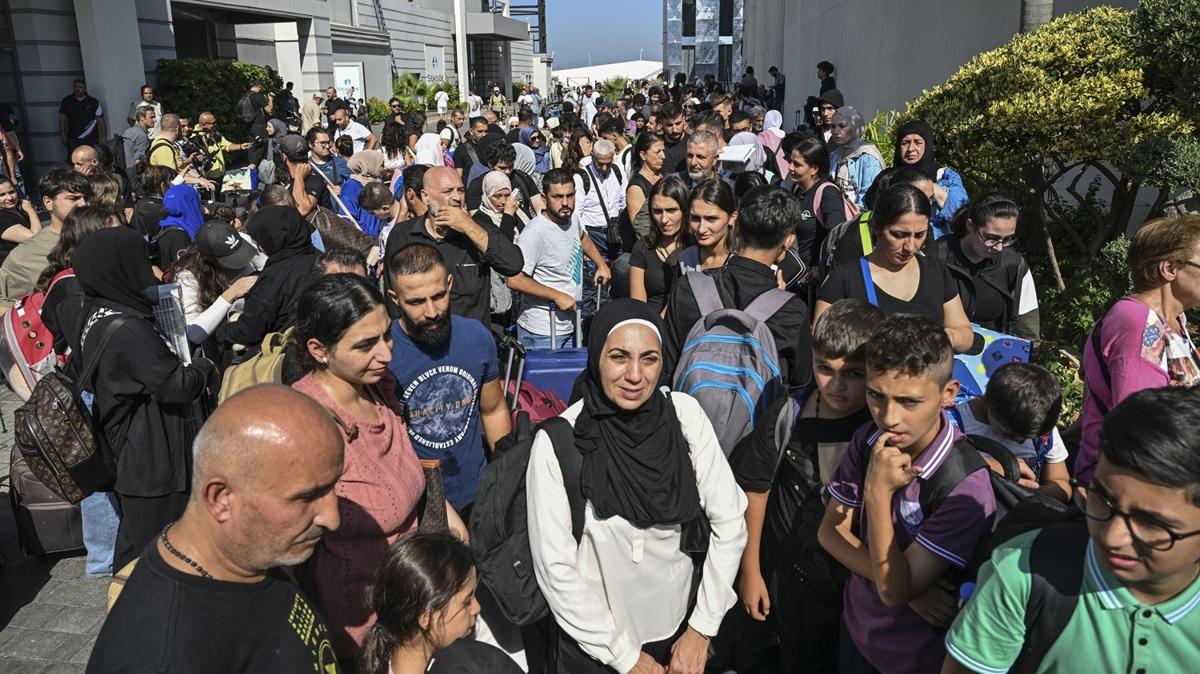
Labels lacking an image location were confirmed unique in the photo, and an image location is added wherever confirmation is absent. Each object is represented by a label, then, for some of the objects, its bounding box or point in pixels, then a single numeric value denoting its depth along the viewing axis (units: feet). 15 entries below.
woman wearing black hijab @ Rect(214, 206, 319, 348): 14.61
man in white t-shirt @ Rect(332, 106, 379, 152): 44.45
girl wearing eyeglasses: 15.24
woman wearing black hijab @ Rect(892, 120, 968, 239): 19.72
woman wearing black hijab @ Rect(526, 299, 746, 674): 9.07
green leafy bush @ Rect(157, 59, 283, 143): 62.64
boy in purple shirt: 7.58
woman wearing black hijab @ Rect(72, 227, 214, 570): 12.28
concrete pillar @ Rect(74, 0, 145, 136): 53.93
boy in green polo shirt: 5.41
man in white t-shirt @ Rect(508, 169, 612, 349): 18.40
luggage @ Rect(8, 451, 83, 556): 15.49
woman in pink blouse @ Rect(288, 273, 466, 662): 9.00
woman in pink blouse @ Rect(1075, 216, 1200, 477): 9.59
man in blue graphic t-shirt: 10.85
